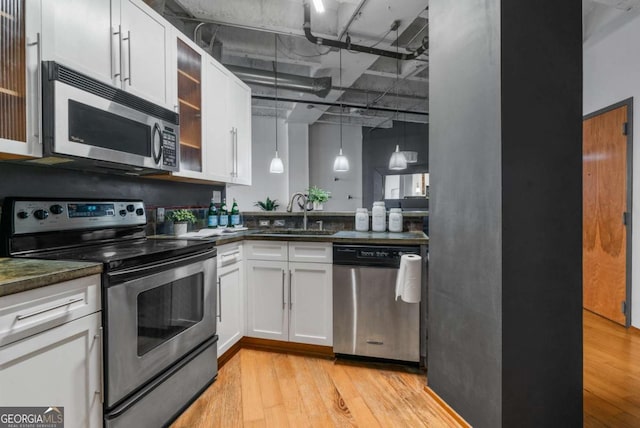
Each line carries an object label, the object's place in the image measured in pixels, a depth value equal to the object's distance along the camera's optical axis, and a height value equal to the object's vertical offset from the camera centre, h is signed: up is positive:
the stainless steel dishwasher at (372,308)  2.20 -0.69
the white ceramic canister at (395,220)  2.62 -0.07
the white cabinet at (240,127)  2.86 +0.80
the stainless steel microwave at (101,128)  1.34 +0.43
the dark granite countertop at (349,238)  2.19 -0.19
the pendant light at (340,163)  4.61 +0.71
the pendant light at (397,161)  4.78 +0.77
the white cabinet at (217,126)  2.49 +0.72
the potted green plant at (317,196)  3.17 +0.16
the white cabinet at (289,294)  2.37 -0.63
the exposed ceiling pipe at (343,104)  4.43 +1.64
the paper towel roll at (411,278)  2.03 -0.43
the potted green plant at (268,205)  4.93 +0.12
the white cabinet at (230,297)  2.21 -0.63
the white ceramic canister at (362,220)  2.72 -0.07
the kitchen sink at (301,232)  2.91 -0.18
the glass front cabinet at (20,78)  1.23 +0.55
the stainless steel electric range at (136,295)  1.33 -0.41
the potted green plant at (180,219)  2.40 -0.05
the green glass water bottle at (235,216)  3.09 -0.04
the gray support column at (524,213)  1.35 -0.01
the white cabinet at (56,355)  0.98 -0.49
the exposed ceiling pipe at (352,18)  2.48 +1.63
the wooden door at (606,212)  2.90 -0.02
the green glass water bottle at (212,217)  2.89 -0.04
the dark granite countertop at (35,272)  0.97 -0.20
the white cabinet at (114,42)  1.40 +0.88
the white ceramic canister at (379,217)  2.69 -0.05
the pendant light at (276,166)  4.48 +0.66
